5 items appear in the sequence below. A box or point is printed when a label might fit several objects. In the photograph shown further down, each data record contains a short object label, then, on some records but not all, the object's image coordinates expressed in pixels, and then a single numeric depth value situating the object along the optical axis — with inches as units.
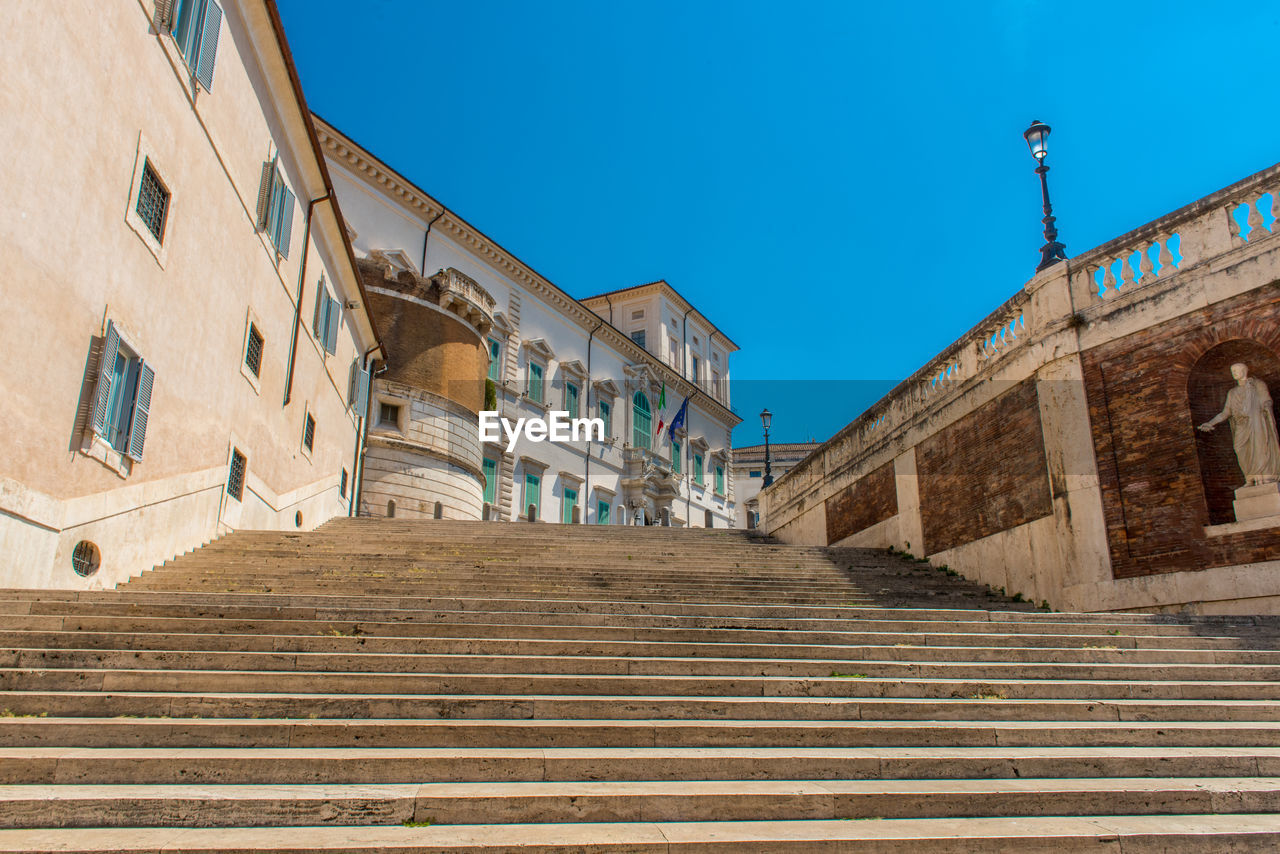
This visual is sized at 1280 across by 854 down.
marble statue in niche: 410.3
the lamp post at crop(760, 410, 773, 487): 1138.4
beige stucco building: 312.8
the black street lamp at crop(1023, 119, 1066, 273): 502.6
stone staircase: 164.9
